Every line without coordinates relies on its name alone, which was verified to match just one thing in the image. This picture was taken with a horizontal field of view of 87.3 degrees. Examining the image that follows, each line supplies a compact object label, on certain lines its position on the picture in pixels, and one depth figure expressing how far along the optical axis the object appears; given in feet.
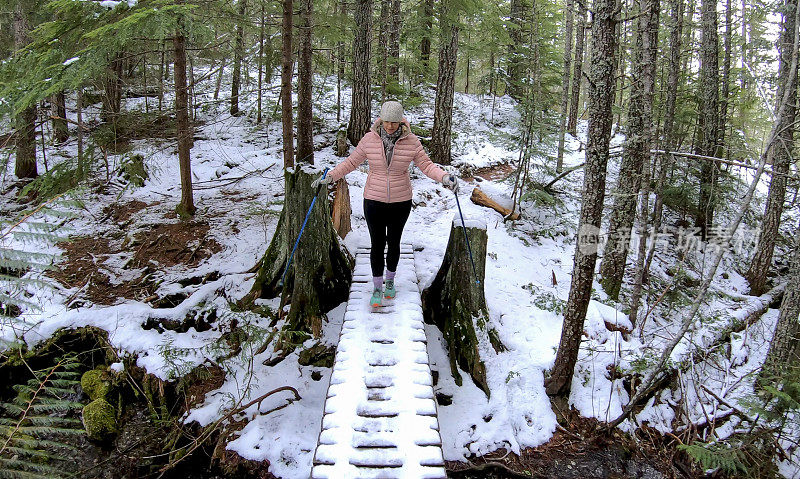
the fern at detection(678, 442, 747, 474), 14.02
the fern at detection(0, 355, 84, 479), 6.93
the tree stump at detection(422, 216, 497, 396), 19.39
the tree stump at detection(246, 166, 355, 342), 20.02
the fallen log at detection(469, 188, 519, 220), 33.63
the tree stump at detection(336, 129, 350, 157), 38.52
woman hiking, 17.28
